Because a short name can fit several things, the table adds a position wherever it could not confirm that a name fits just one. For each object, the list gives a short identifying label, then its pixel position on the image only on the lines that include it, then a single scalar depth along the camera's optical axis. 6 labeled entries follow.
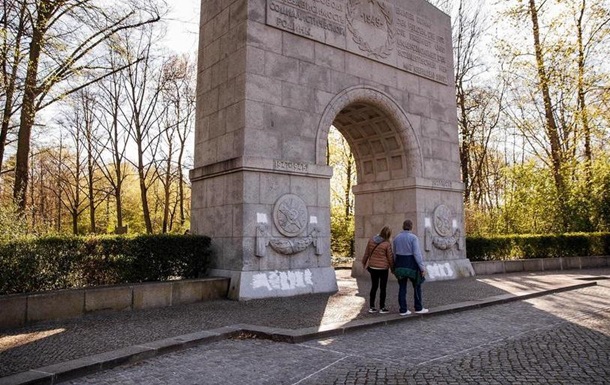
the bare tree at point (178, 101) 25.17
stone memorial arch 10.27
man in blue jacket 8.08
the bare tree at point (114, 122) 23.59
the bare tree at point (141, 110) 23.62
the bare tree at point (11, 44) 8.12
